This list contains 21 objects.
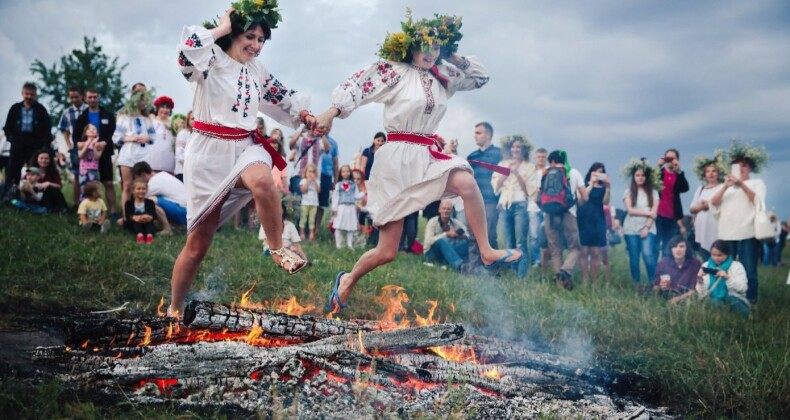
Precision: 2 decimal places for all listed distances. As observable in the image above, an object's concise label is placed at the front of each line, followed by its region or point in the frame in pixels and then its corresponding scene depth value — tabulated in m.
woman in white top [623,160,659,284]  10.27
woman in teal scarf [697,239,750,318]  8.02
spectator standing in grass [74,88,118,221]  10.83
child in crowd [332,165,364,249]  11.27
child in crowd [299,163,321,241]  11.77
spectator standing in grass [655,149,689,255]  10.34
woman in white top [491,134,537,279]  10.53
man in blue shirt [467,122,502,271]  10.12
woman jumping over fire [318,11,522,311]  5.48
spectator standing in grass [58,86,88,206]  11.09
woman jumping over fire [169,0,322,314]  4.61
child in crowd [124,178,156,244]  9.55
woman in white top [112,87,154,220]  10.46
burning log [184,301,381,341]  4.51
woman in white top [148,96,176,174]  10.81
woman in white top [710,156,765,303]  9.03
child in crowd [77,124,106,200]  10.66
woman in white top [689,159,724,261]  9.97
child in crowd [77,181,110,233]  9.62
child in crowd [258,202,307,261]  8.80
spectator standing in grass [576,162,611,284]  10.17
